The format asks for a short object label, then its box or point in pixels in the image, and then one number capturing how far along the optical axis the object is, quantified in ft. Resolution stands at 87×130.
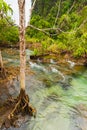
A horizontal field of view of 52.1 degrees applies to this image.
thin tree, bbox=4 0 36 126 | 11.16
